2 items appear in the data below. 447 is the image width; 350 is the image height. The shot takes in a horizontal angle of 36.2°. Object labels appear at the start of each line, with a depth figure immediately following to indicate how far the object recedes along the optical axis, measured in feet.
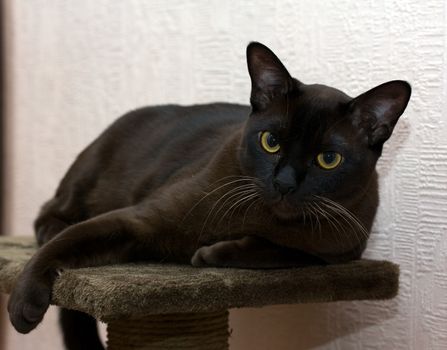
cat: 3.58
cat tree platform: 3.11
